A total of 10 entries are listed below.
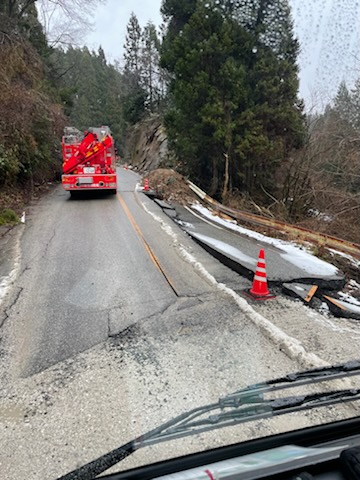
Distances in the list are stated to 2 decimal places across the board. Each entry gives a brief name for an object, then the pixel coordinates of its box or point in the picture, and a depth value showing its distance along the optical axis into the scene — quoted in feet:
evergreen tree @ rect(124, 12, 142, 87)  180.36
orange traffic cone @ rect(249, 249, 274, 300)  18.62
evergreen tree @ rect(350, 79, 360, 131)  54.48
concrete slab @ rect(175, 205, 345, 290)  20.37
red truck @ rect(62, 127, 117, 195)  46.80
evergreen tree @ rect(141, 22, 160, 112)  165.89
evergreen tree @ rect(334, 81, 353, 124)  57.94
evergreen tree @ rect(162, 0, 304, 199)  58.29
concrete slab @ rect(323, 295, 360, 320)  17.02
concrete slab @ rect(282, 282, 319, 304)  18.29
